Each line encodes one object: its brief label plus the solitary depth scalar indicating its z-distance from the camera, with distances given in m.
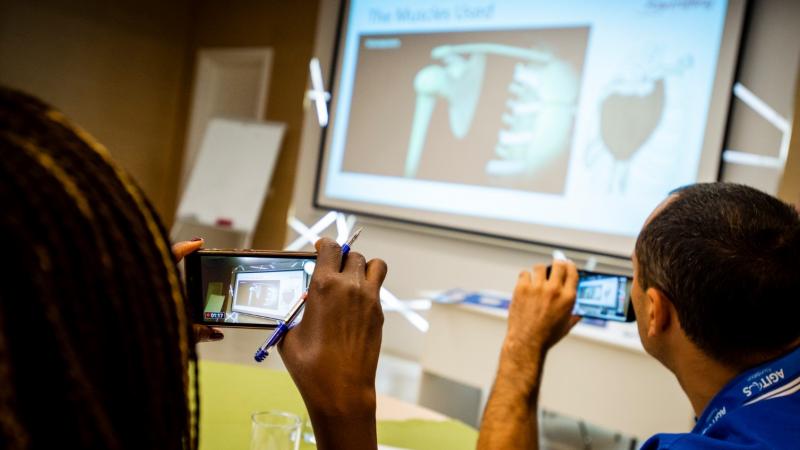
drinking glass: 0.89
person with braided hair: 0.30
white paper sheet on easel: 5.25
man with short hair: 0.73
